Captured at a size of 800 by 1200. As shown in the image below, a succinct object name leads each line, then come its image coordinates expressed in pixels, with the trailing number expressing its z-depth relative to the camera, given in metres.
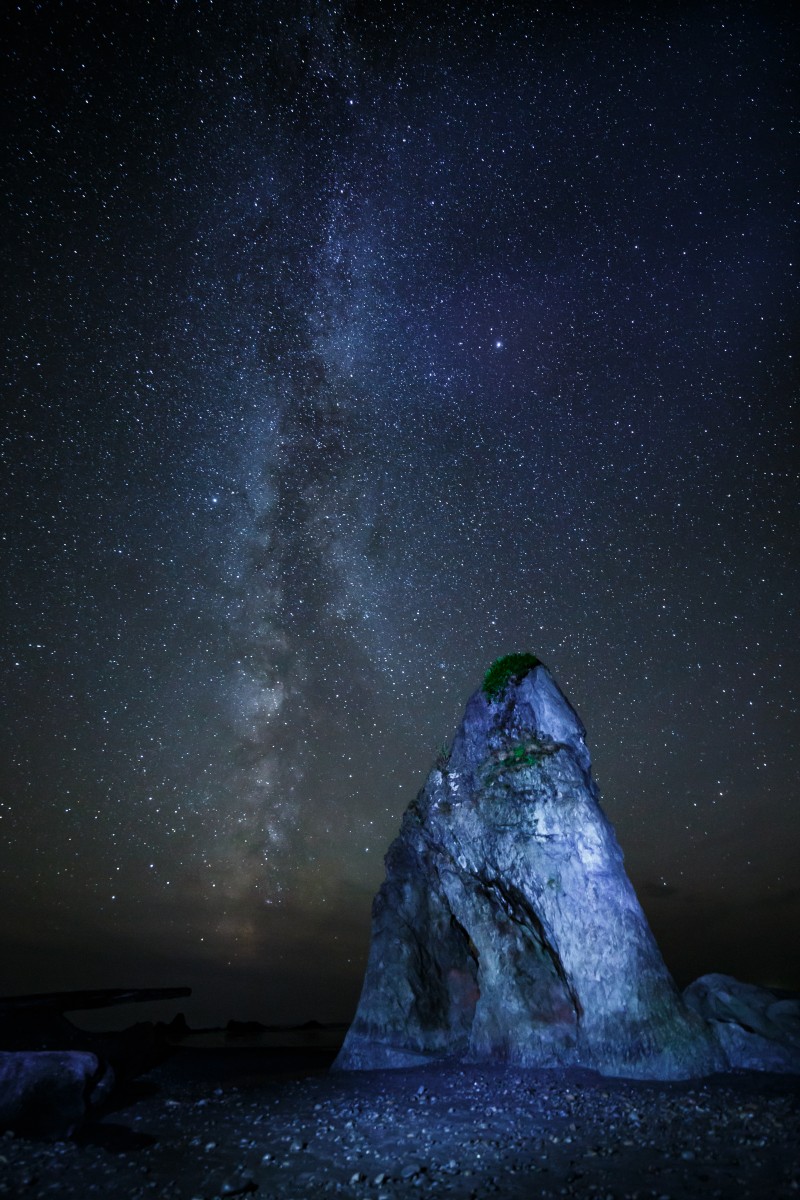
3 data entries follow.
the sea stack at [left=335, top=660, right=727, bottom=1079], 15.61
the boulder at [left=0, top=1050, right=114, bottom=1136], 12.27
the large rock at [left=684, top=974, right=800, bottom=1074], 14.84
